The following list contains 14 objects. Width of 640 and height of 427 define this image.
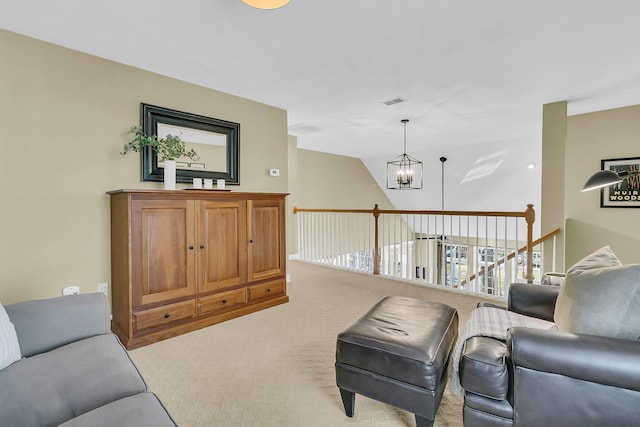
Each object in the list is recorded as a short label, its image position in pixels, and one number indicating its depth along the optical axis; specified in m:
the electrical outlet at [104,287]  2.75
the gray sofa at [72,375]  1.07
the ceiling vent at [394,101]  3.75
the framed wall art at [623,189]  4.08
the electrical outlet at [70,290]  2.57
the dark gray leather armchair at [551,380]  1.12
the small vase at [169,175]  2.81
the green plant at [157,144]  2.85
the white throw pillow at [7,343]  1.34
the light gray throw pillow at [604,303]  1.23
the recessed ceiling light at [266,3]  1.65
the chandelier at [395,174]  7.72
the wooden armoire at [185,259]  2.50
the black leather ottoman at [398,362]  1.48
